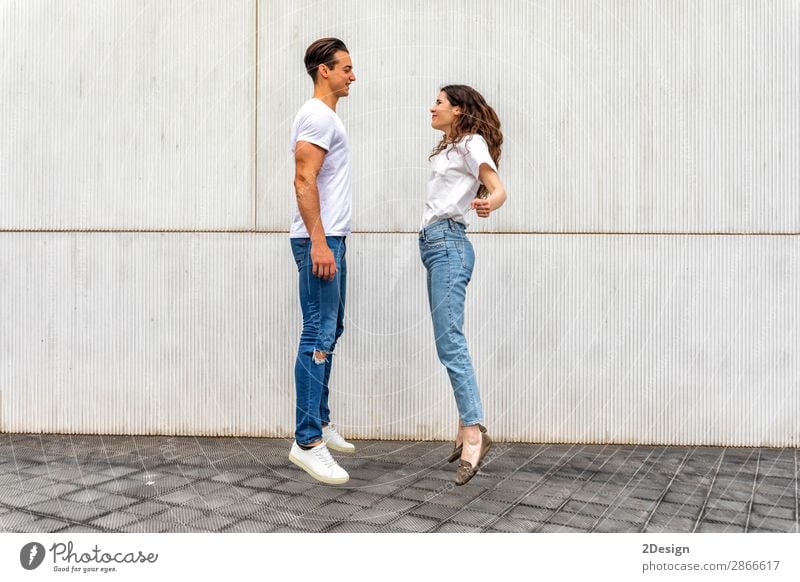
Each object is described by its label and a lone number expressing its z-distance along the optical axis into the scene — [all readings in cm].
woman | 295
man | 298
